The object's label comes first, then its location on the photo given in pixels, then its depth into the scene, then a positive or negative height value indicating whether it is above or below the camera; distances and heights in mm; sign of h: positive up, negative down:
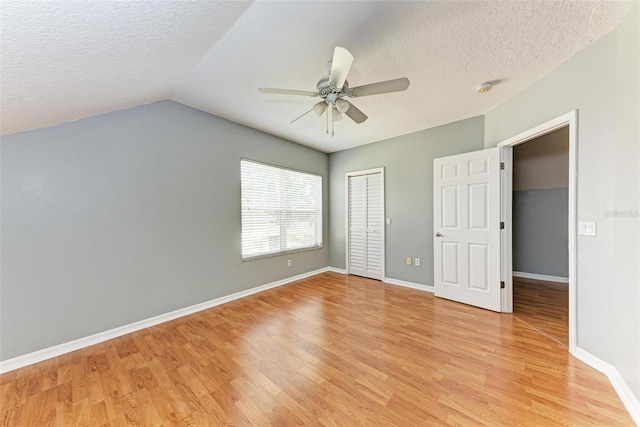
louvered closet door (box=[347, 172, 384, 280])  4352 -287
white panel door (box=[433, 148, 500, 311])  2896 -230
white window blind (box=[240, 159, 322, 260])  3658 +19
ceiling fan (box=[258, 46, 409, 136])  1611 +997
